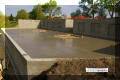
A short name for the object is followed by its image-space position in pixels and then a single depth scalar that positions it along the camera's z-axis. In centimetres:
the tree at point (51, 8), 3797
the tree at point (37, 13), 3679
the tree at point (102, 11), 2962
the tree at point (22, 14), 3997
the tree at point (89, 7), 3104
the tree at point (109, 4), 2400
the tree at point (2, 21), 3263
